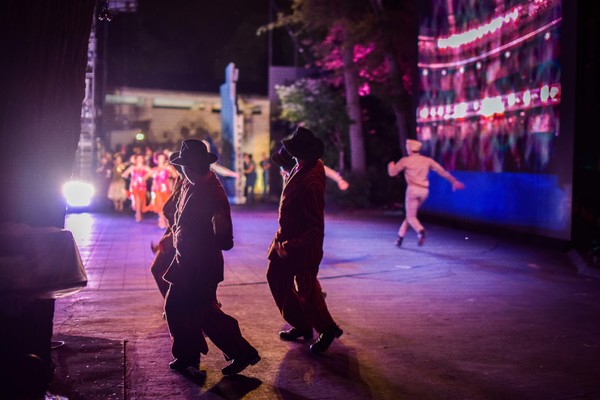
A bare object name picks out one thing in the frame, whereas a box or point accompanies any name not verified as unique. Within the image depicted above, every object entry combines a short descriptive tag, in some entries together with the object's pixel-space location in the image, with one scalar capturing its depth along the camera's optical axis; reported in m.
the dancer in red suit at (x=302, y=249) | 6.28
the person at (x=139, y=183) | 18.41
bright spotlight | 21.53
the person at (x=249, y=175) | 26.83
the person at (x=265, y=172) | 29.28
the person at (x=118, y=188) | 22.25
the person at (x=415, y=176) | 13.34
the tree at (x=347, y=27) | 24.80
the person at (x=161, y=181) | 16.45
